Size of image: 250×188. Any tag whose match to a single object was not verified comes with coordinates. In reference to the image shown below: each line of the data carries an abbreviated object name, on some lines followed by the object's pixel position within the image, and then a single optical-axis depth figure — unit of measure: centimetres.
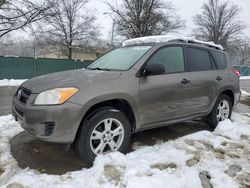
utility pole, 2023
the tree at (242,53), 3010
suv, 248
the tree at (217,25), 2879
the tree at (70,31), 2316
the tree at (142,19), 1776
